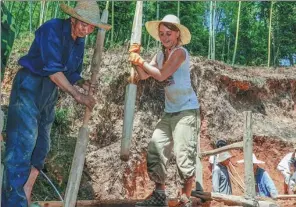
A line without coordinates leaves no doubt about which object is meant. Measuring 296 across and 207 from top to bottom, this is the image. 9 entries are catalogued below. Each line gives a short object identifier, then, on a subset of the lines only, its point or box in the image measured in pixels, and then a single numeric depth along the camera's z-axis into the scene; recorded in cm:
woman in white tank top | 416
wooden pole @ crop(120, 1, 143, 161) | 392
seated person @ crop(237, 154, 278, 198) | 723
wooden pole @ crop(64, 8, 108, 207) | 321
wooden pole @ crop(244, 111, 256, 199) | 430
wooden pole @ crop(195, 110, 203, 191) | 570
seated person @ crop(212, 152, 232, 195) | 699
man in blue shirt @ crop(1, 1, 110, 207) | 313
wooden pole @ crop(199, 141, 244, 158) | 459
